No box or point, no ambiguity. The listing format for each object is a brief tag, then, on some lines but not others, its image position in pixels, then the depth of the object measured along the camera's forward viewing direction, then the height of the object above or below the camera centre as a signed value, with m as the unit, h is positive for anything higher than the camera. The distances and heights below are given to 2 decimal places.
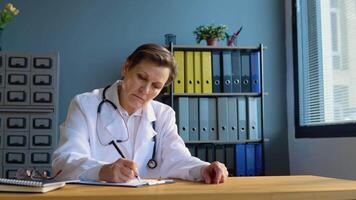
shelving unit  3.23 +0.13
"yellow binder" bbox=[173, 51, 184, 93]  3.23 +0.35
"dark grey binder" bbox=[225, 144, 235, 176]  3.28 -0.25
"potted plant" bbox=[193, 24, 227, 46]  3.36 +0.69
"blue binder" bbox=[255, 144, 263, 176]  3.29 -0.26
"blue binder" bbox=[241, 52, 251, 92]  3.30 +0.39
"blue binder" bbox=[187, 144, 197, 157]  3.27 -0.18
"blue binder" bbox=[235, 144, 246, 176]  3.27 -0.26
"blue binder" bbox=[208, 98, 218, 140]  3.25 +0.03
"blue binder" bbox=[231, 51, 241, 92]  3.28 +0.38
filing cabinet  3.00 +0.12
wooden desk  1.06 -0.18
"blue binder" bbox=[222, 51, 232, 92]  3.27 +0.37
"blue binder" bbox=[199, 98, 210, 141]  3.23 +0.04
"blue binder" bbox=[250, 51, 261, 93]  3.30 +0.34
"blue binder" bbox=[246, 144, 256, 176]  3.28 -0.26
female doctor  1.60 +0.00
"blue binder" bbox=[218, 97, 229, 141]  3.24 +0.04
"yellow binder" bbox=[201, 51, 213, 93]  3.26 +0.39
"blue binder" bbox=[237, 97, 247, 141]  3.28 +0.05
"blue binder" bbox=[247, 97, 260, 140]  3.29 +0.03
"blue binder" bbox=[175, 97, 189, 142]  3.20 +0.07
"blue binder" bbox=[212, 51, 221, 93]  3.28 +0.36
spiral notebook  1.09 -0.14
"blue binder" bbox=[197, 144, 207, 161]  3.27 -0.20
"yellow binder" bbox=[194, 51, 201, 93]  3.25 +0.39
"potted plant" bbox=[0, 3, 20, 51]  3.19 +0.82
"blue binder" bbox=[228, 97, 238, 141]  3.26 +0.03
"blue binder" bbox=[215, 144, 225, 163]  3.28 -0.21
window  2.86 +0.40
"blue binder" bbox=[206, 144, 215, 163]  3.28 -0.18
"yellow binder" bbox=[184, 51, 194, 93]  3.25 +0.39
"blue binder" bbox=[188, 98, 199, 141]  3.22 +0.04
